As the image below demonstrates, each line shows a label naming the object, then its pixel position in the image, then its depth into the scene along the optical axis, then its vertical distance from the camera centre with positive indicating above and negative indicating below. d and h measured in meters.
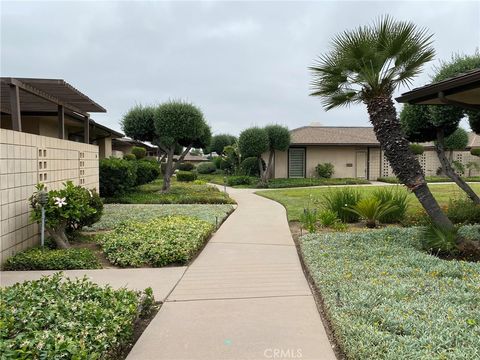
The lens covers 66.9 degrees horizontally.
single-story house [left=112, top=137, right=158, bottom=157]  25.79 +1.57
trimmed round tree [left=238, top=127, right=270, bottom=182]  21.48 +1.39
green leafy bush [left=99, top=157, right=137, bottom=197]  13.52 -0.45
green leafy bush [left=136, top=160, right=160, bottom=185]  17.36 -0.35
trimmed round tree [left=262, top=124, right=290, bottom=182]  22.31 +1.66
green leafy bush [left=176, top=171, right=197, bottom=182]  25.00 -0.80
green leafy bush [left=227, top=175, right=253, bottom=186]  23.22 -1.05
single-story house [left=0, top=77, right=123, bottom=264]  5.43 +0.16
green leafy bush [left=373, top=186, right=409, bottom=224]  8.95 -1.05
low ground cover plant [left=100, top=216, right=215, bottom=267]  5.68 -1.35
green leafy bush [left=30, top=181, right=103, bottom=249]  5.88 -0.76
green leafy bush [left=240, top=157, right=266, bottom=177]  25.98 -0.18
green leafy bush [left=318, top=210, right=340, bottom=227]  8.37 -1.25
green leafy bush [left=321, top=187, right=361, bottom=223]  9.25 -1.01
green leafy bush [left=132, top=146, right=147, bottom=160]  28.06 +0.96
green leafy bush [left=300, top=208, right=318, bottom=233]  7.94 -1.28
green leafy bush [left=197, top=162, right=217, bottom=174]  35.47 -0.35
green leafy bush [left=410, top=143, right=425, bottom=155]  25.75 +1.14
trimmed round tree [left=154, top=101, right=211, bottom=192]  15.89 +1.81
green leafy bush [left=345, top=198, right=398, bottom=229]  8.44 -1.05
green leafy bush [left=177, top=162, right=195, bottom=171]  35.69 -0.25
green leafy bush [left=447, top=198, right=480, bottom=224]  8.68 -1.18
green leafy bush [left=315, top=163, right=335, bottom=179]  24.92 -0.37
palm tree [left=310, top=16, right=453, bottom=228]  6.07 +1.66
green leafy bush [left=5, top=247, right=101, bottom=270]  5.35 -1.45
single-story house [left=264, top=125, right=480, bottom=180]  25.31 +0.61
